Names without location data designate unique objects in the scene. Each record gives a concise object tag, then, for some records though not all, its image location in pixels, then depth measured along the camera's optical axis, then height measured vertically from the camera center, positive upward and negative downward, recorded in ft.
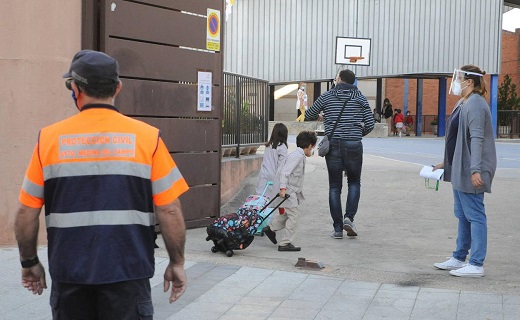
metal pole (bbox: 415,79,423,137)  137.90 +0.97
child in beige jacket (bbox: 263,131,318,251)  29.07 -2.34
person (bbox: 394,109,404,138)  137.08 -1.01
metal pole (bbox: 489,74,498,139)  125.90 +3.47
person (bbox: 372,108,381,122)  142.00 -0.12
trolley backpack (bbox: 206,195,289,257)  27.68 -3.86
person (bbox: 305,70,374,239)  31.42 -0.53
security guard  11.03 -1.16
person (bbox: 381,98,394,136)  145.79 +0.75
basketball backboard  95.89 +7.65
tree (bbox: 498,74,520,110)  140.46 +3.50
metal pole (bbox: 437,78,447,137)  133.90 +1.41
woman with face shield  24.27 -1.22
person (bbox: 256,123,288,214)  33.35 -1.71
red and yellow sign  33.73 +3.21
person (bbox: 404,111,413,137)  146.60 -1.25
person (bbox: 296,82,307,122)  123.65 +2.01
